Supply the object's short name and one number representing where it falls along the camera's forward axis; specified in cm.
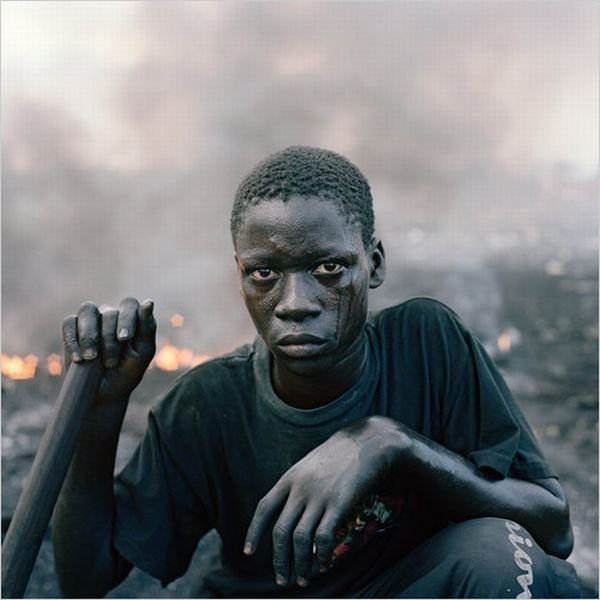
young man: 180
